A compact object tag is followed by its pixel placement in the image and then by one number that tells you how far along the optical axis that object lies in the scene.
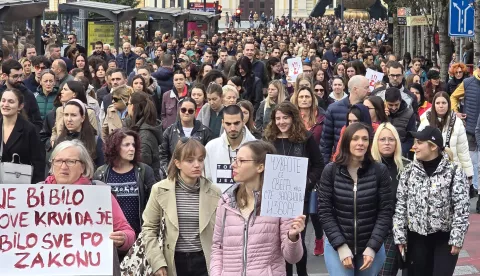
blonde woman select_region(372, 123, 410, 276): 9.16
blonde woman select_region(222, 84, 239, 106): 12.83
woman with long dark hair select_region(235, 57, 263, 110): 17.84
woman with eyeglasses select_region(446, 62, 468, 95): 19.02
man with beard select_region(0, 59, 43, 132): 12.85
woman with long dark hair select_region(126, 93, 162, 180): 10.59
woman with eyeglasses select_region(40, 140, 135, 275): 7.02
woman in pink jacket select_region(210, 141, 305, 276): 6.79
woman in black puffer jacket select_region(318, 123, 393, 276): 8.07
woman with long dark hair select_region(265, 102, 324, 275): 10.25
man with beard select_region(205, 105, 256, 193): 9.80
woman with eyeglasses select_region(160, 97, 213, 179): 10.95
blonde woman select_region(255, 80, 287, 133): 14.47
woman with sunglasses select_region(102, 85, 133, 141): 12.57
